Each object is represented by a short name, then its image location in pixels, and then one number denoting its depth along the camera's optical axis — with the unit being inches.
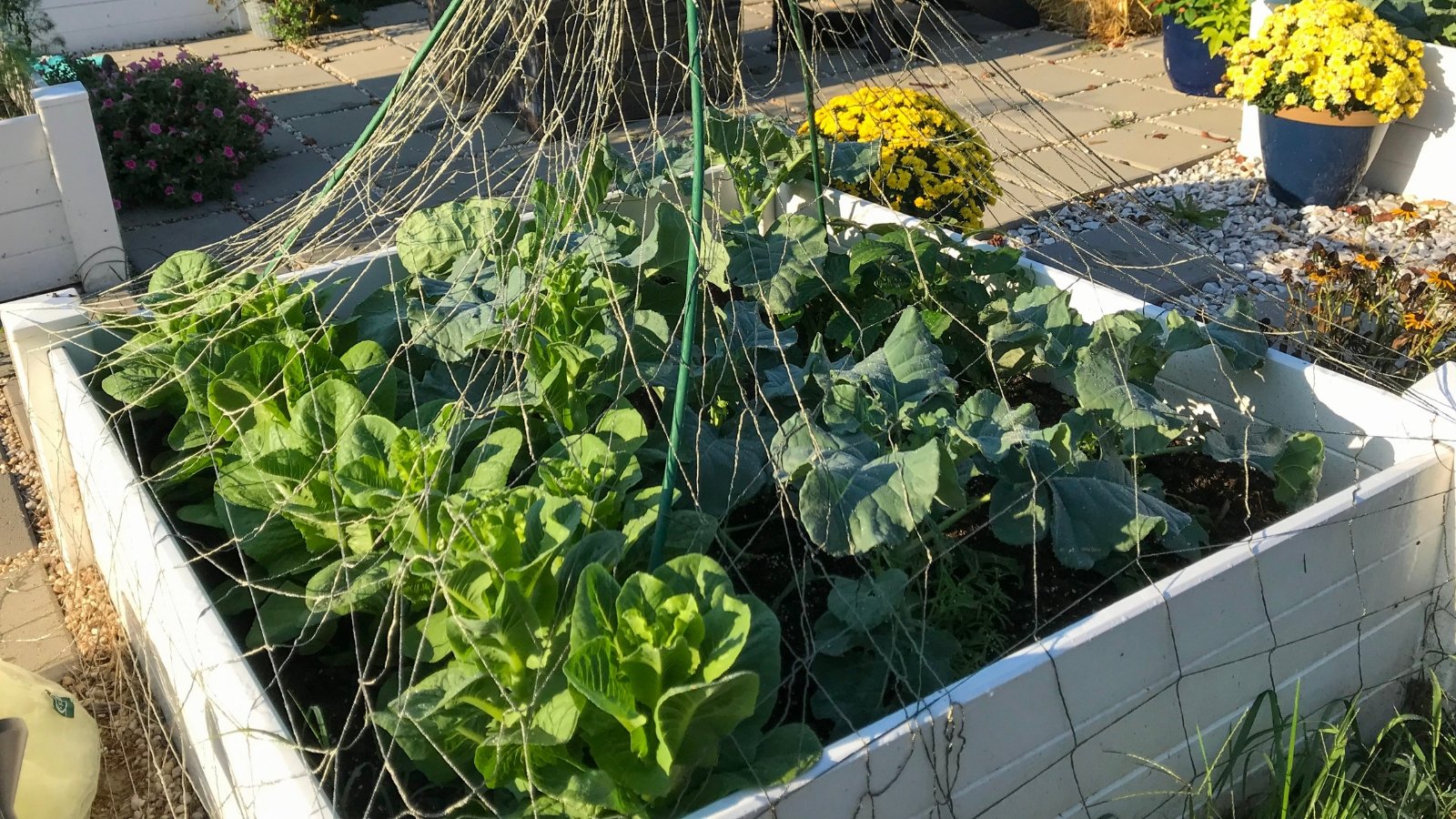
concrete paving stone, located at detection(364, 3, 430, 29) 269.0
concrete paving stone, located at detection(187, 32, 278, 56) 252.7
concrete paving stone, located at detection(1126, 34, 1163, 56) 240.5
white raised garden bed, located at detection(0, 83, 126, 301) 138.6
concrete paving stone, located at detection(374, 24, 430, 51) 249.4
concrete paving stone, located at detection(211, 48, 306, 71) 240.4
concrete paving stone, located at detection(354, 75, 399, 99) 216.5
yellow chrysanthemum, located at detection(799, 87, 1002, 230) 124.1
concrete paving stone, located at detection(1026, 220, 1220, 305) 136.4
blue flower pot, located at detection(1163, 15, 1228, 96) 202.8
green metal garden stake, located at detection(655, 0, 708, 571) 57.6
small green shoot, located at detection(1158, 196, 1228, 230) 155.8
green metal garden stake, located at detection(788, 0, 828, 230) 74.3
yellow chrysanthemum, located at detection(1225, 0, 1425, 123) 151.5
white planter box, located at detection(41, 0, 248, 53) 259.8
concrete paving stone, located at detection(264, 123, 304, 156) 189.3
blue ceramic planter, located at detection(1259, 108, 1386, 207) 156.9
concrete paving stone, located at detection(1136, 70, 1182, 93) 214.5
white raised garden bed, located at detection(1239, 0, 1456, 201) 159.0
